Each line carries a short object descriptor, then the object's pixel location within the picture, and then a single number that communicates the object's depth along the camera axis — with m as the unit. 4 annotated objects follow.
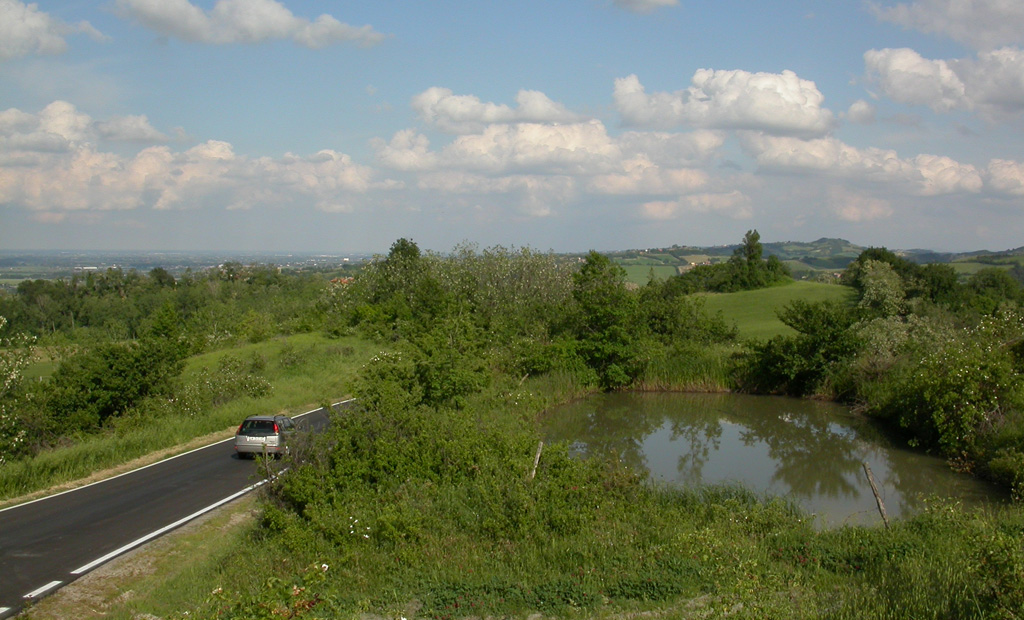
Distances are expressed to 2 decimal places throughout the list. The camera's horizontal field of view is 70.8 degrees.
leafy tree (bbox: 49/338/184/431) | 25.20
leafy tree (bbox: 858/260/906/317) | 49.97
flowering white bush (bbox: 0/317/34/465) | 22.03
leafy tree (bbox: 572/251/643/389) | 34.91
